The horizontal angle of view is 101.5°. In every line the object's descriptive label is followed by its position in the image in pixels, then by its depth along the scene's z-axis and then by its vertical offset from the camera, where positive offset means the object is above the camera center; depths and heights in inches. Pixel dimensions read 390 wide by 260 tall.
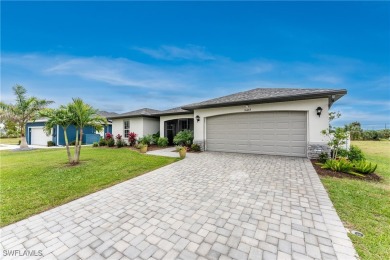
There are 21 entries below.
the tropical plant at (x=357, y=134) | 914.7 -23.2
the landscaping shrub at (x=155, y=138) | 581.6 -28.7
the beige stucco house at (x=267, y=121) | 314.3 +20.9
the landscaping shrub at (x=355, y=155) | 283.2 -44.8
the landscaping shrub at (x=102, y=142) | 613.7 -45.8
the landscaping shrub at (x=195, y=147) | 430.6 -45.9
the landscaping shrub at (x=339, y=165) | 231.9 -53.0
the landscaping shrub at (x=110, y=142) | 596.4 -44.3
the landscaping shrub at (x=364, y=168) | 221.9 -53.5
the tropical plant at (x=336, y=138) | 269.9 -13.6
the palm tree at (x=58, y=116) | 274.1 +24.5
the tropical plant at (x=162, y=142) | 541.1 -40.3
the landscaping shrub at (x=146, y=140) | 559.2 -34.5
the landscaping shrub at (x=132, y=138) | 568.7 -28.3
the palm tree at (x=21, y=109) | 569.6 +79.4
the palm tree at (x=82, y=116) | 285.7 +27.2
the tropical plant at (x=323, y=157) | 295.6 -50.4
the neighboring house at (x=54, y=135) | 748.0 -22.6
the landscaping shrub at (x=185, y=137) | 467.5 -21.9
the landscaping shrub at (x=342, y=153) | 290.4 -42.1
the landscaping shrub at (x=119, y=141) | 578.6 -40.5
